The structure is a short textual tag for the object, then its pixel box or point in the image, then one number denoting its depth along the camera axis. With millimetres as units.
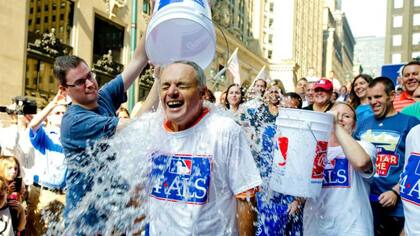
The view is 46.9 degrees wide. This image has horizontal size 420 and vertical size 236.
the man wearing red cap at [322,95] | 5055
